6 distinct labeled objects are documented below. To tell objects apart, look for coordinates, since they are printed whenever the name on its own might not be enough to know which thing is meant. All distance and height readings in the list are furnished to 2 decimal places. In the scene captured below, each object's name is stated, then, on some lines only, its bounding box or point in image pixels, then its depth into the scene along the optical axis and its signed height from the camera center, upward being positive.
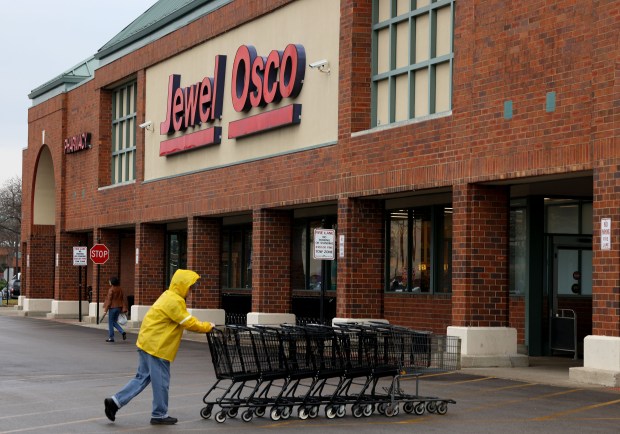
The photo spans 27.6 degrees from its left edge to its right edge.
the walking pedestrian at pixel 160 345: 14.59 -0.90
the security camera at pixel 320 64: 28.78 +4.70
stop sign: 42.78 +0.44
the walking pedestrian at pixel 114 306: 33.25 -1.05
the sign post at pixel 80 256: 45.00 +0.36
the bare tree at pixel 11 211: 128.38 +5.60
